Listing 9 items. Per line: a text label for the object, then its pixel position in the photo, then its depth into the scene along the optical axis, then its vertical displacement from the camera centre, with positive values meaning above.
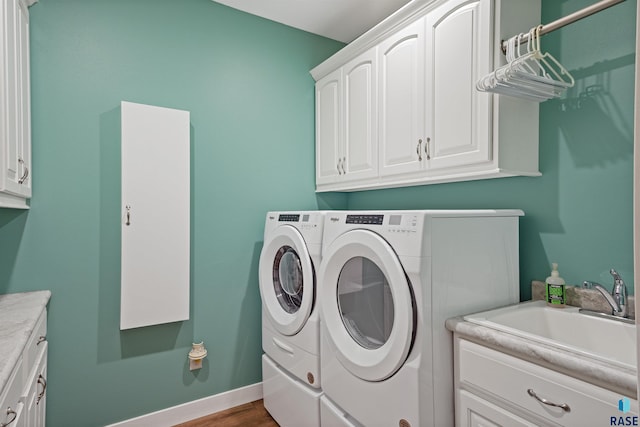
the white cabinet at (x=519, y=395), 0.94 -0.56
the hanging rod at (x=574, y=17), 1.16 +0.71
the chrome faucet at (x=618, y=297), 1.30 -0.32
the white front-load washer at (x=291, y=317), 1.82 -0.60
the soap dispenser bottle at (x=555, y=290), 1.48 -0.33
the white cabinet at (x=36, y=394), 1.17 -0.70
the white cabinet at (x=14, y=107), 1.29 +0.45
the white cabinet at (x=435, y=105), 1.50 +0.58
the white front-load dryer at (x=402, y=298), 1.29 -0.36
